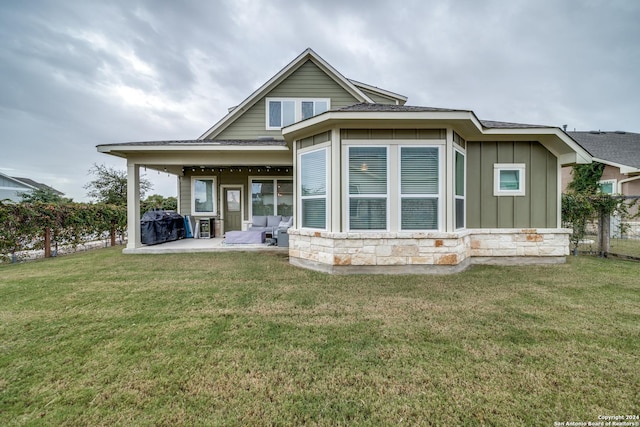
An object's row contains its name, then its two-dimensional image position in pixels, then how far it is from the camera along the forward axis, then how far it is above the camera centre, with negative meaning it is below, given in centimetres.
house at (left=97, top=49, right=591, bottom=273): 512 +52
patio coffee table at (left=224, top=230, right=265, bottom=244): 870 -86
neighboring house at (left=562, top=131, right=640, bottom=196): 1191 +242
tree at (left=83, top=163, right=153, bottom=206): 1725 +167
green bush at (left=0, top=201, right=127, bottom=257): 651 -32
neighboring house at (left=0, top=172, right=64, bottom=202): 2465 +256
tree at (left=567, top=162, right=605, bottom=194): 1312 +148
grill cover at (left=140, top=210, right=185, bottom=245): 855 -56
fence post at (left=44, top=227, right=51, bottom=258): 732 -81
